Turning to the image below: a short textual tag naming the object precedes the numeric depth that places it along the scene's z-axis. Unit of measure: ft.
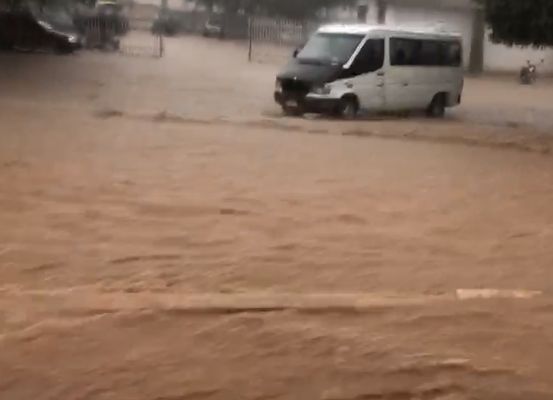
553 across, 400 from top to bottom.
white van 33.45
